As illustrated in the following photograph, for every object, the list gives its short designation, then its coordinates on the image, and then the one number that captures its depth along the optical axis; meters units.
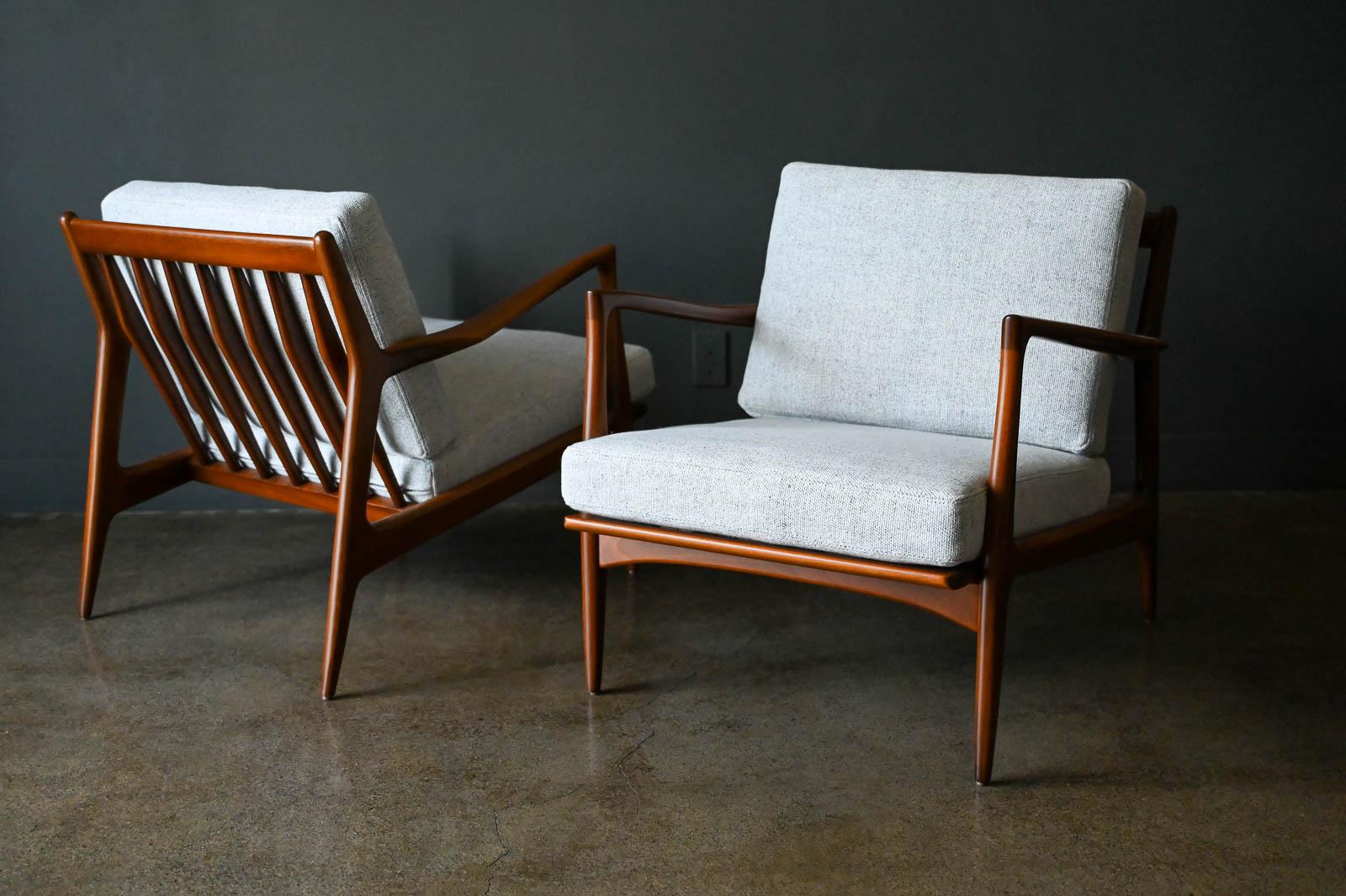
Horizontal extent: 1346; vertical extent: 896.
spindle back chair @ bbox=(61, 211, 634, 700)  1.88
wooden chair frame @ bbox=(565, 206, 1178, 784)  1.61
